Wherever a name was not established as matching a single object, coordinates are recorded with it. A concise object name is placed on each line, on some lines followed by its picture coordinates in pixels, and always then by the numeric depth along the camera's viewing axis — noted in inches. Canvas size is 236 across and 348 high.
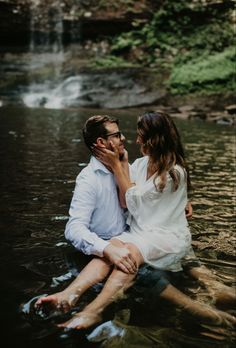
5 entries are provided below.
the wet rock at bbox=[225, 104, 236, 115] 862.5
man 143.3
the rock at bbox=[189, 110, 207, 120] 848.3
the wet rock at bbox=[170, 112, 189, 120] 854.9
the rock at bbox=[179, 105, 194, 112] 923.2
